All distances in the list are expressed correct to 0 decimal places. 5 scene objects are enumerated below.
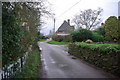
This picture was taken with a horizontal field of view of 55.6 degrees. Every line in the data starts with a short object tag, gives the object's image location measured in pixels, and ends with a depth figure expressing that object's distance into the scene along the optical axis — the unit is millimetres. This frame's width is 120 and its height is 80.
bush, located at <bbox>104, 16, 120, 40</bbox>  9365
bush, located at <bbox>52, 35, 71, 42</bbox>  27006
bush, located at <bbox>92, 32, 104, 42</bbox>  17375
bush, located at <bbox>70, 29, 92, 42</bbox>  16188
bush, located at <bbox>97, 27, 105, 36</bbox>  18717
